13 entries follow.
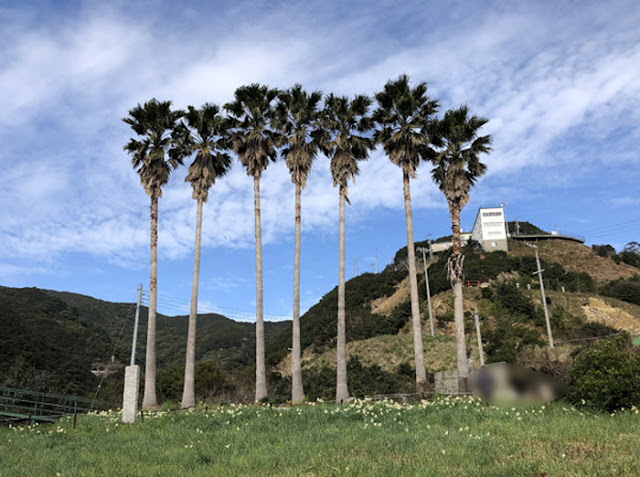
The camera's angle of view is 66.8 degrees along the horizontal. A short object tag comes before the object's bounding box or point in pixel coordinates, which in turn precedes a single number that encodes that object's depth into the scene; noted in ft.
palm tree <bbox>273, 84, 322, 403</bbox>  102.42
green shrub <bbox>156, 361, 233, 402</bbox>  164.52
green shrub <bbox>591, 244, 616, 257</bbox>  356.18
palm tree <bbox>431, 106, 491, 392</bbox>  91.66
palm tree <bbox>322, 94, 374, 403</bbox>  100.83
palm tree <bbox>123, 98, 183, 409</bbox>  106.32
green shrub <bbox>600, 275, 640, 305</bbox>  262.47
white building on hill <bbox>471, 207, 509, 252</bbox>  346.01
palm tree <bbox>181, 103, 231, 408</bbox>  107.04
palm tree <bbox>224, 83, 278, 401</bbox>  103.96
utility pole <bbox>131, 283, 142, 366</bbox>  77.42
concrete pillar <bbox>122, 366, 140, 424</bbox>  58.34
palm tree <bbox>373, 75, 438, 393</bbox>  95.76
